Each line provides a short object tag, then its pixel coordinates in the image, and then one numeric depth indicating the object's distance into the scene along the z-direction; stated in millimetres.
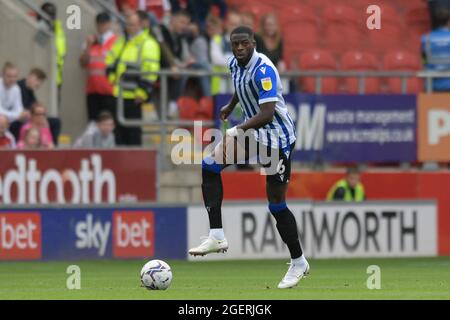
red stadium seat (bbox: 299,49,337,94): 20641
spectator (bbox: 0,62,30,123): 17406
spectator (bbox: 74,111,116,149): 17578
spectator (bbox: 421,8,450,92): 19578
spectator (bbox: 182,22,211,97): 18922
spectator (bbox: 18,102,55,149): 17344
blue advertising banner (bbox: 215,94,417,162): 18281
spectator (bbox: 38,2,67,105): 18422
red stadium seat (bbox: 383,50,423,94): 20516
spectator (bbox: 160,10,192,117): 18375
